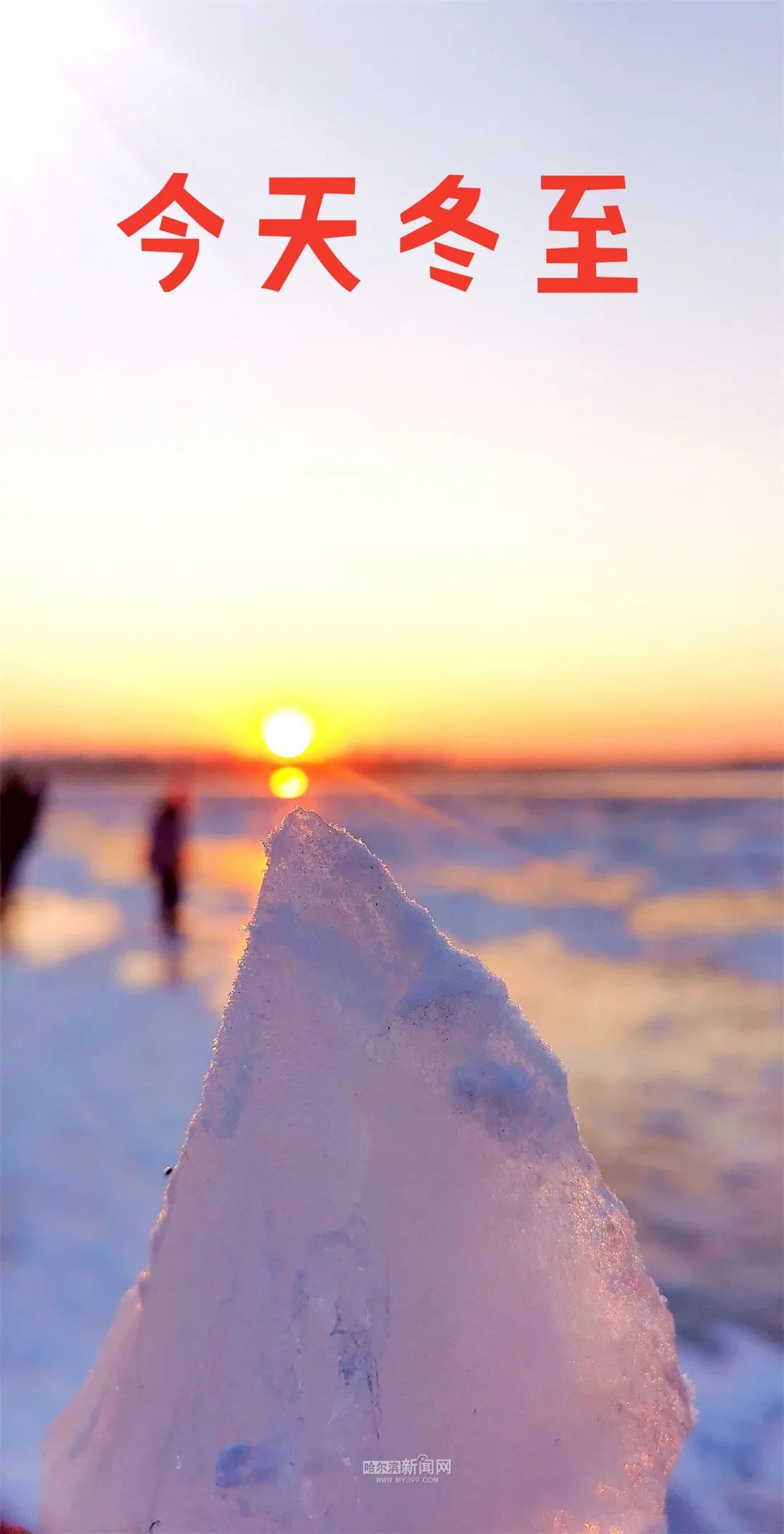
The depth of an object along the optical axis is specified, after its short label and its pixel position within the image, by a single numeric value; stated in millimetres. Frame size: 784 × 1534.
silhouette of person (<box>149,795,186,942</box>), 12555
